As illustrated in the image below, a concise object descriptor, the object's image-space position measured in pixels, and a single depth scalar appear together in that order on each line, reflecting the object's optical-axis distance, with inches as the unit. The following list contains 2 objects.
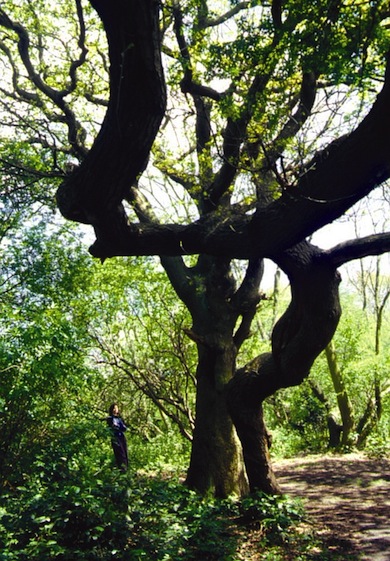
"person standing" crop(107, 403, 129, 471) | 353.4
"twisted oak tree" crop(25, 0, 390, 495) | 159.6
